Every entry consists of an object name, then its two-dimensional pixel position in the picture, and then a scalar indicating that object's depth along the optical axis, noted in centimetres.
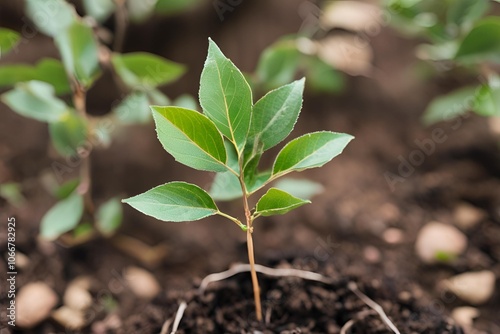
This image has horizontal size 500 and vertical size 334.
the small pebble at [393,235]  97
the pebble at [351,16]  112
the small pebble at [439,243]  93
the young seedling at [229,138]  58
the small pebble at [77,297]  89
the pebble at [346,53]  112
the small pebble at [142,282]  92
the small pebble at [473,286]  88
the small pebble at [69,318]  86
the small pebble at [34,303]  84
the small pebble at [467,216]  99
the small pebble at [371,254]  93
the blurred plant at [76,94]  86
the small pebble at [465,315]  84
